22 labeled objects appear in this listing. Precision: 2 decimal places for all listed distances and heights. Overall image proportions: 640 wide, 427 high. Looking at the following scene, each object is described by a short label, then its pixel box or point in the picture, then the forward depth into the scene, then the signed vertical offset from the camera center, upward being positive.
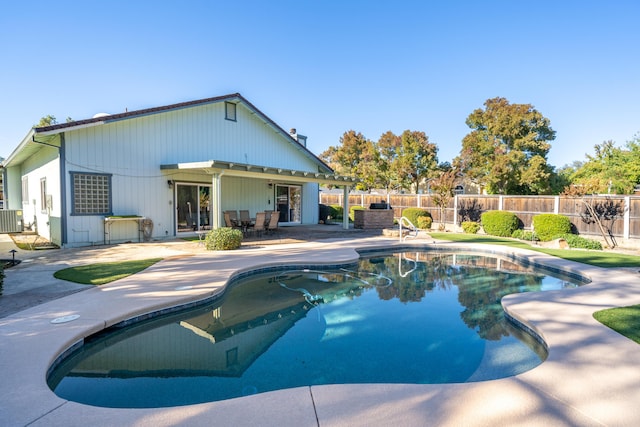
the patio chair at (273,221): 15.36 -0.71
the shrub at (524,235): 15.27 -1.42
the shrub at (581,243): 13.21 -1.50
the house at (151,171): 11.63 +1.35
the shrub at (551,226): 14.82 -0.94
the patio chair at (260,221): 14.39 -0.70
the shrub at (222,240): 11.30 -1.13
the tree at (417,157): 32.41 +4.54
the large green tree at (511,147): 27.67 +4.70
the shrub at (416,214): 20.21 -0.56
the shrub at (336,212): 25.72 -0.53
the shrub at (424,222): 19.61 -0.99
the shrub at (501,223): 16.98 -0.92
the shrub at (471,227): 18.20 -1.19
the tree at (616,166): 27.22 +3.60
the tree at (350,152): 43.59 +6.69
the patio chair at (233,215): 15.31 -0.44
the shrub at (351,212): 25.17 -0.53
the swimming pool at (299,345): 3.92 -2.03
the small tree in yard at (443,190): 18.78 +0.81
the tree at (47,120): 35.80 +9.12
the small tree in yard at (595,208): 14.27 -0.17
